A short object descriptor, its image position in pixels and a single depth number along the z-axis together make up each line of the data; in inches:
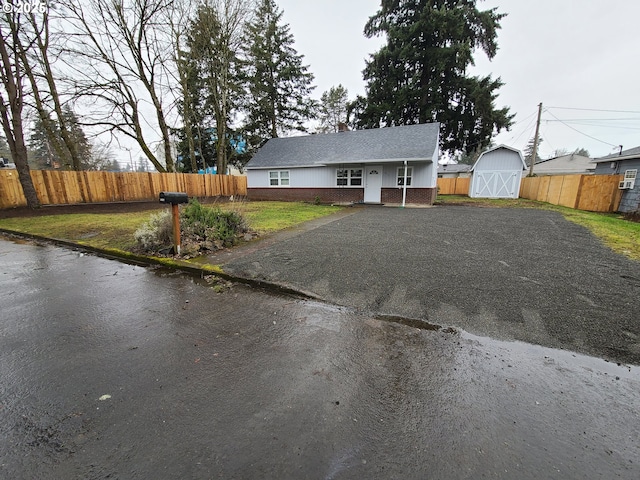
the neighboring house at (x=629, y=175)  488.3
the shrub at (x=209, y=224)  222.1
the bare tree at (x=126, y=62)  542.9
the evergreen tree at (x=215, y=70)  671.1
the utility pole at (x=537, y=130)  874.1
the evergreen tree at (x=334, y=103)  1428.4
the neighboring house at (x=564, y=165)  1232.7
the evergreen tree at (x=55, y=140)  557.0
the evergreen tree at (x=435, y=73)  807.7
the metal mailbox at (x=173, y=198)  182.4
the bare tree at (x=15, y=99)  415.2
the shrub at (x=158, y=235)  209.3
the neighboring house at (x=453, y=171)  1514.5
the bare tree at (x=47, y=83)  487.8
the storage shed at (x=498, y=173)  771.4
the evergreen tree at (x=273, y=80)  942.7
